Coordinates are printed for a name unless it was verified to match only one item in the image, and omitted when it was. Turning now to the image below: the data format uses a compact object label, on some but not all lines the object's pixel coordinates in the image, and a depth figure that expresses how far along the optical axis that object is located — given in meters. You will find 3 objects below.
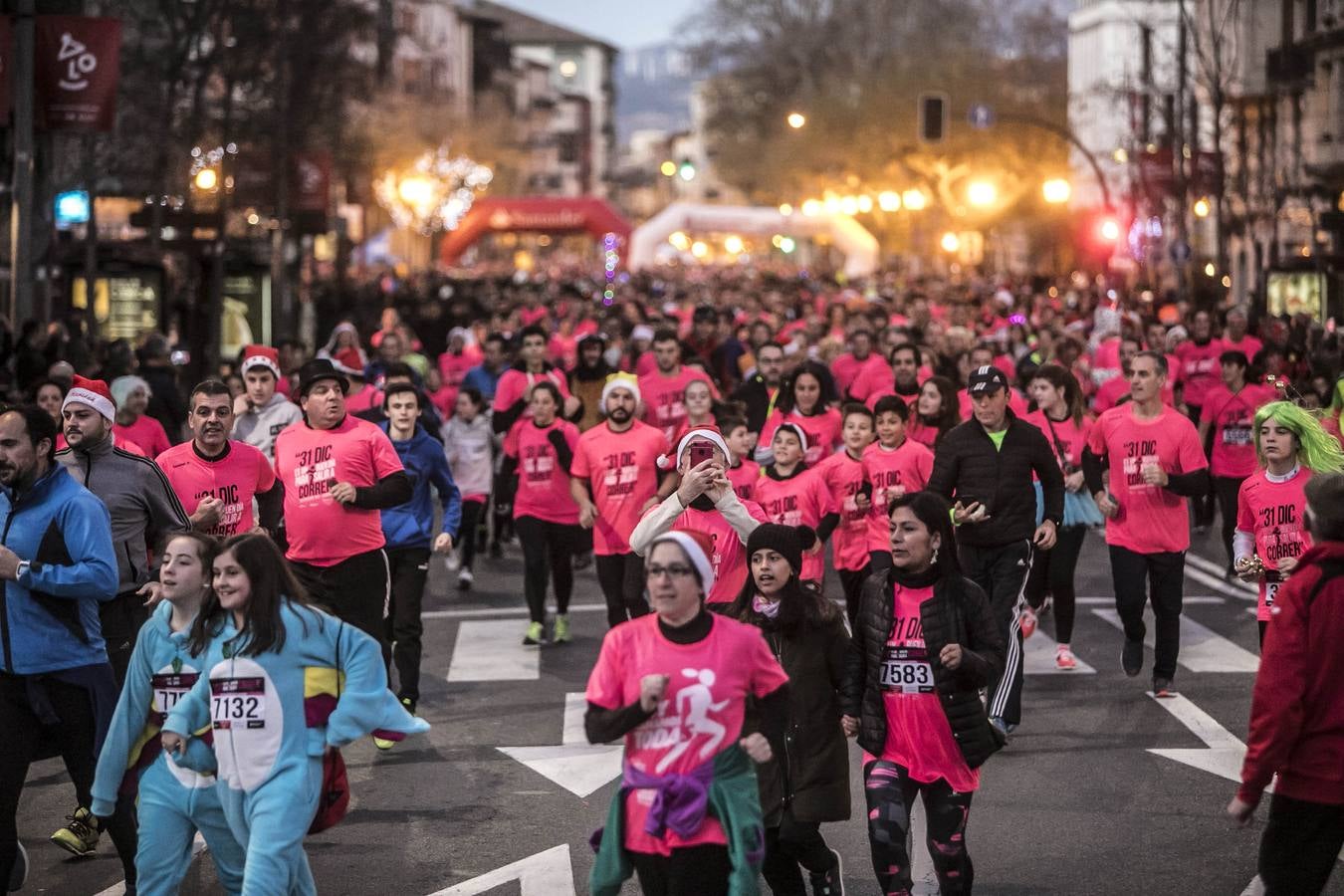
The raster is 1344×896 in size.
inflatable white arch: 61.91
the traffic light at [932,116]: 44.25
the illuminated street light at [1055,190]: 63.16
